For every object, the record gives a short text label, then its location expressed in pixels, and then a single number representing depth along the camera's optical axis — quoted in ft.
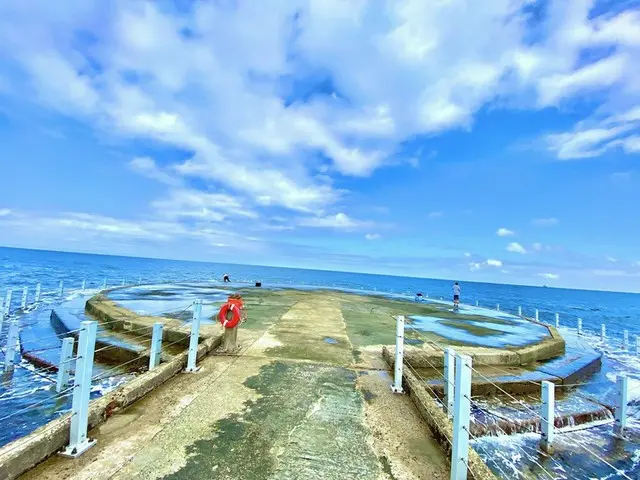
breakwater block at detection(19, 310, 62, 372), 27.36
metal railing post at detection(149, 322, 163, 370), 19.64
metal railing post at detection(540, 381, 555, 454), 17.51
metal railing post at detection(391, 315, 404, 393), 16.87
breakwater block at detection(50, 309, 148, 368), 26.04
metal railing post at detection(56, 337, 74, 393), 21.42
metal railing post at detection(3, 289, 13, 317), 35.01
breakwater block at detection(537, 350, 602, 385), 27.48
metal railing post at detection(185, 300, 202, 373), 18.10
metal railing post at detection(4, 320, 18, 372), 25.00
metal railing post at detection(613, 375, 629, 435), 20.70
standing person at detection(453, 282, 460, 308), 64.76
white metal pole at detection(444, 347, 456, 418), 14.82
